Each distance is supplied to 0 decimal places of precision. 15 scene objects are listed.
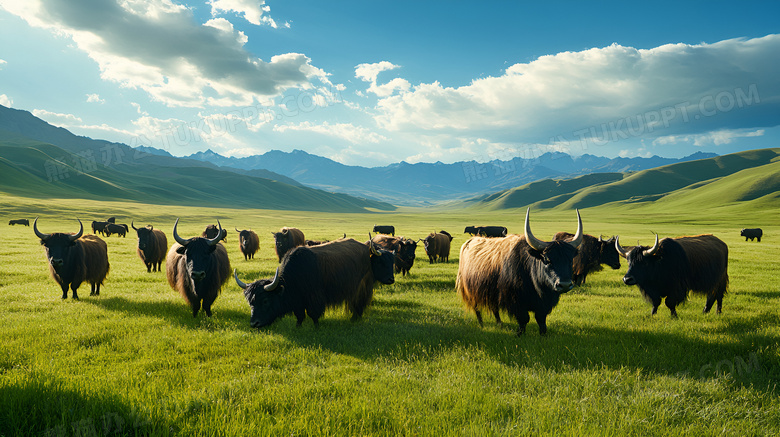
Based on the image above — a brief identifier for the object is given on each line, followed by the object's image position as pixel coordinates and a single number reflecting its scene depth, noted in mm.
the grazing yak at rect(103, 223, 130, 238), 37844
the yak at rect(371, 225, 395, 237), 41219
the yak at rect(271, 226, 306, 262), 18172
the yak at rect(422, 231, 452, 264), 20172
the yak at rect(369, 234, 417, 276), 14734
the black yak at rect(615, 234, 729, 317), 8227
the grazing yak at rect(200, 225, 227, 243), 22739
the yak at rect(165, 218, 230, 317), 7699
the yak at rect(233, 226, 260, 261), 20953
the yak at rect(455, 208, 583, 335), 5973
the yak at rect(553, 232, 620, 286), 12680
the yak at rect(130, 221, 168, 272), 15039
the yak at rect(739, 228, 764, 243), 39156
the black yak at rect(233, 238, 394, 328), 7090
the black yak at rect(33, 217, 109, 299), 9242
